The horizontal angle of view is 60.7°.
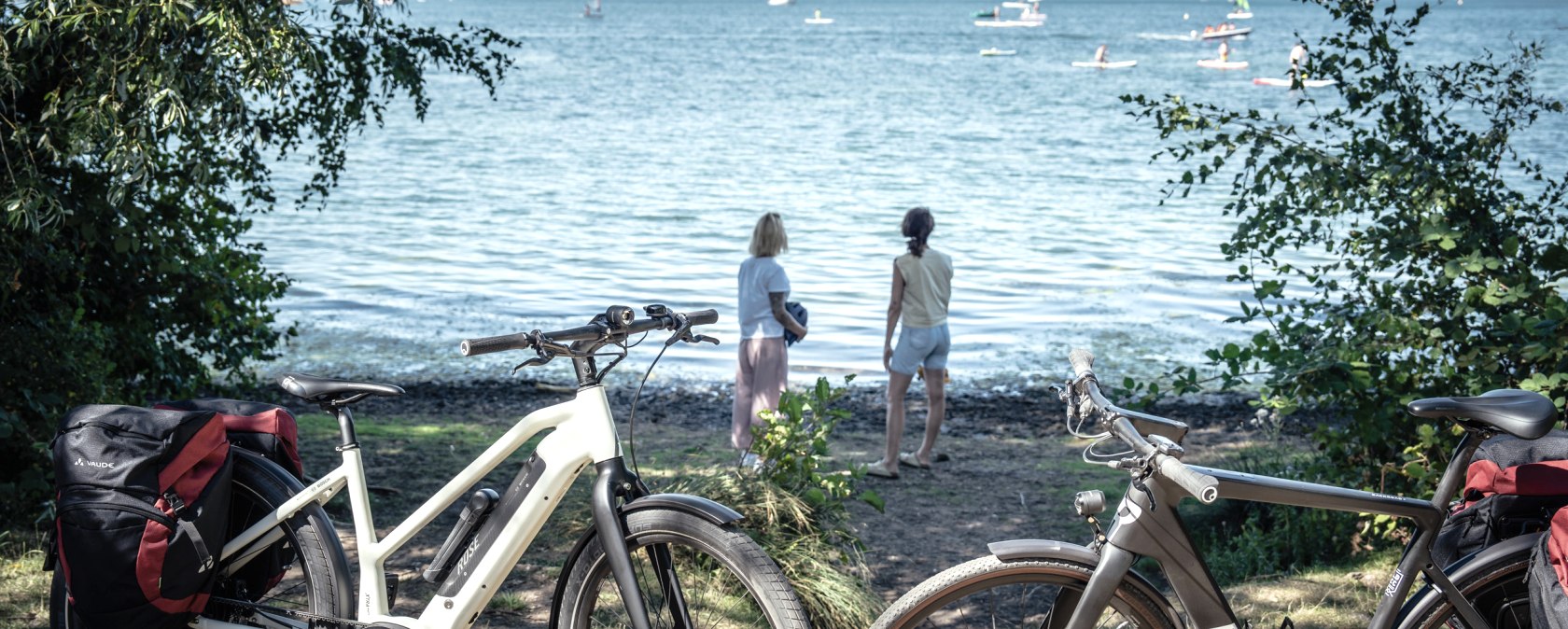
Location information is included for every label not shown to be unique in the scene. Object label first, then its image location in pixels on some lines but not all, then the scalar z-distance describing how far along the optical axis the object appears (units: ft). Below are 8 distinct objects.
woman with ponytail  26.81
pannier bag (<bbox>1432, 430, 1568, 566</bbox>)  9.82
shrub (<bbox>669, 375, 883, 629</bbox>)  16.72
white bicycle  10.27
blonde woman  26.48
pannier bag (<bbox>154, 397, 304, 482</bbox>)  12.16
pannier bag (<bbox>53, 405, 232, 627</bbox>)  11.02
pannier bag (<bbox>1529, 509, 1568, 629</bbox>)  9.15
